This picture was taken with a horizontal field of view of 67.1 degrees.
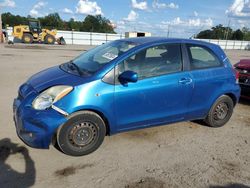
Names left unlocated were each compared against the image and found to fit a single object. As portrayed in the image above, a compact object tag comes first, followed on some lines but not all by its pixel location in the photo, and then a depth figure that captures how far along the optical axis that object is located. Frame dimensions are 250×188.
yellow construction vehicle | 21.20
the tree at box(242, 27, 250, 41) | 64.37
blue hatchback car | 2.55
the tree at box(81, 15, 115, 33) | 54.58
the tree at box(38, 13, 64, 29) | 57.16
